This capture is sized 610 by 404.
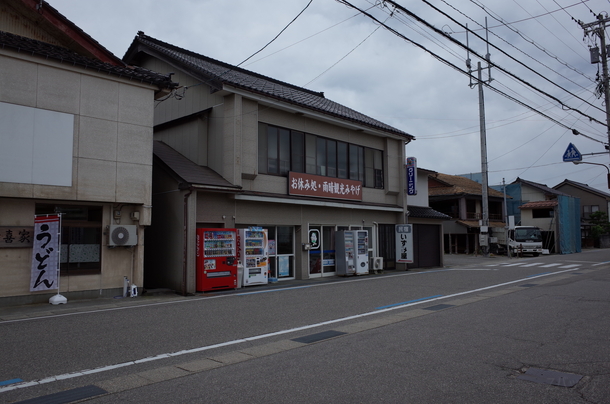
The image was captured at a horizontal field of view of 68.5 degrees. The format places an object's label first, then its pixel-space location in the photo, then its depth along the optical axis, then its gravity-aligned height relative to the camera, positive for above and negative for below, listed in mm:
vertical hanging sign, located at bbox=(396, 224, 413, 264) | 22078 -482
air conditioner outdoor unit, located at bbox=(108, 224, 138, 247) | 12688 +7
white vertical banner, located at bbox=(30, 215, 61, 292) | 11398 -443
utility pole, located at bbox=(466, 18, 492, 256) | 31438 +4964
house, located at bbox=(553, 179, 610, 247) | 57031 +4610
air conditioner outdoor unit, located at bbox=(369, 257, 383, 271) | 20656 -1389
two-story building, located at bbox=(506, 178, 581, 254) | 39531 +1123
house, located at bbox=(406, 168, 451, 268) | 23906 +333
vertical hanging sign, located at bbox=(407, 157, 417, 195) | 22672 +2898
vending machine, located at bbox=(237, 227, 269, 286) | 15438 -706
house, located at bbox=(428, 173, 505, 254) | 39250 +2102
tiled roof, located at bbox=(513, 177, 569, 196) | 46784 +4905
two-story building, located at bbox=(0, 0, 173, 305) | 11242 +2304
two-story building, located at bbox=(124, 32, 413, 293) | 15227 +2560
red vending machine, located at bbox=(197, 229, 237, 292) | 14078 -789
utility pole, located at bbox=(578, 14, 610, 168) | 23016 +9709
